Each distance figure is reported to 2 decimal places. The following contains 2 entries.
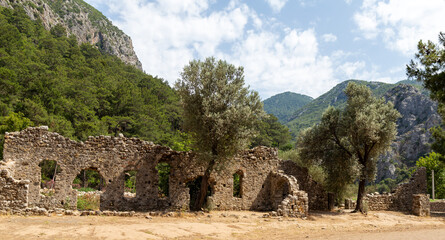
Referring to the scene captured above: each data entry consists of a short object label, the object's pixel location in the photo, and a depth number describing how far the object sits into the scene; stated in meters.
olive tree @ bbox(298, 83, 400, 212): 18.36
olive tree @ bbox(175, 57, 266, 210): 16.33
